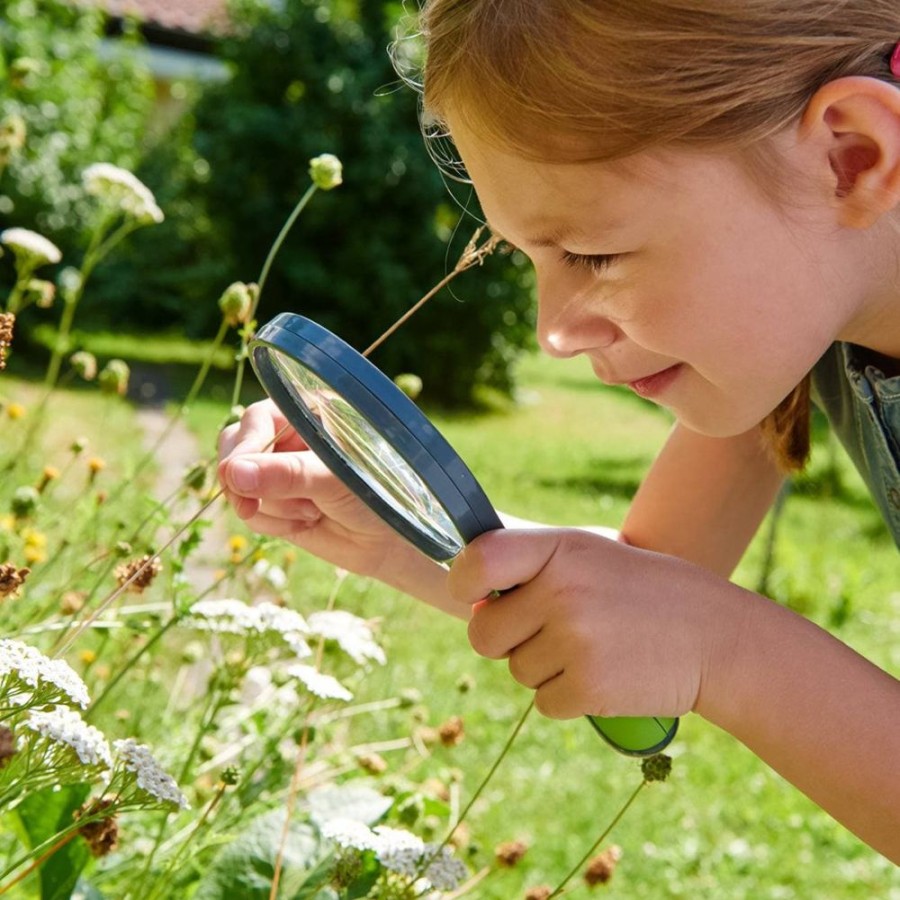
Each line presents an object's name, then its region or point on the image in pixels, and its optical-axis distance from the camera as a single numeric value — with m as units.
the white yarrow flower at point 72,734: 0.75
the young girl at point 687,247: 0.82
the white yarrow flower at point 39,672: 0.75
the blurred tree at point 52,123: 4.26
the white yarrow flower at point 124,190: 1.16
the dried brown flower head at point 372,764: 1.04
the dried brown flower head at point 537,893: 0.96
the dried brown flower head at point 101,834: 0.87
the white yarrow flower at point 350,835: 0.84
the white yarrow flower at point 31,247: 1.12
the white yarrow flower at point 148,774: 0.78
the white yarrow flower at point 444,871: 0.86
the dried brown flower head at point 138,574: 0.88
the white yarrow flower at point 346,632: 0.97
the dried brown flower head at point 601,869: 1.01
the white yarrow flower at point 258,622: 0.90
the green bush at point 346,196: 5.08
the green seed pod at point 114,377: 1.11
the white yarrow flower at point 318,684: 0.88
